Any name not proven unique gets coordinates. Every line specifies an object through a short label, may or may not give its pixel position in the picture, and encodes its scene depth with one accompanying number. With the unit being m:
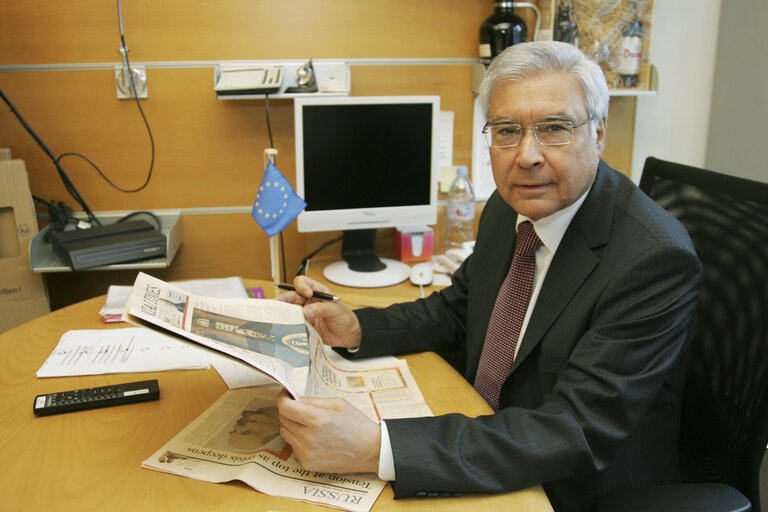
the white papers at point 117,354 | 1.21
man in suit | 0.87
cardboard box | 1.86
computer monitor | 1.83
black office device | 1.84
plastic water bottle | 2.23
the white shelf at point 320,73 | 2.04
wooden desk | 0.83
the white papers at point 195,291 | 1.48
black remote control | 1.04
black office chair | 0.98
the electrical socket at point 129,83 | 2.03
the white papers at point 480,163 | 2.24
